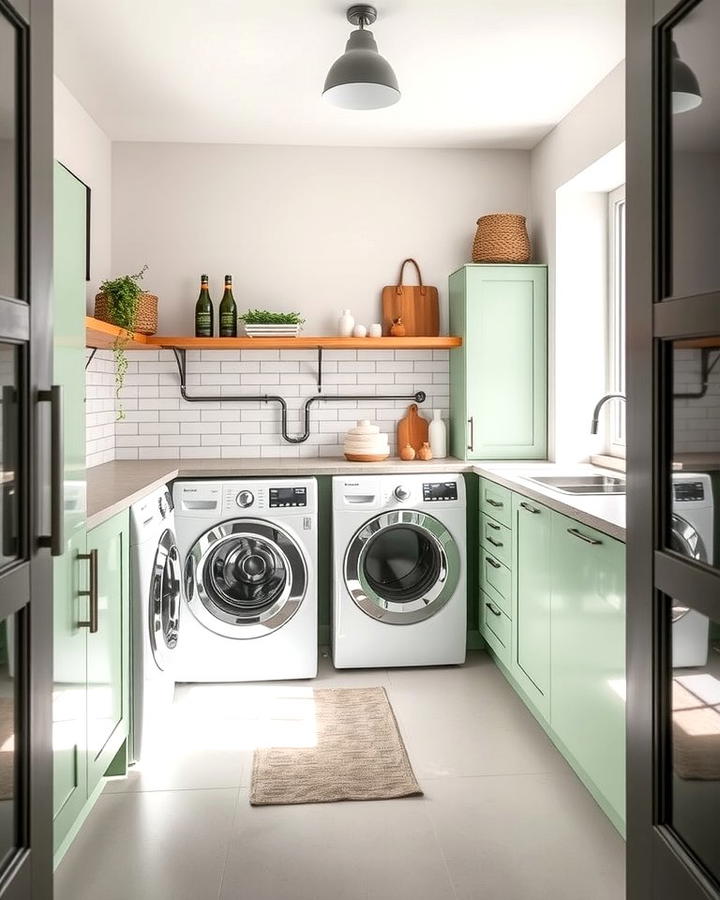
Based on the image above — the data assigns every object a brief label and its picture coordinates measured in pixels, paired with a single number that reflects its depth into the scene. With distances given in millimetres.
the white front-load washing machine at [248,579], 3689
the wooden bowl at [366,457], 4102
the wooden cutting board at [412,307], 4434
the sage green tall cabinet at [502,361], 4164
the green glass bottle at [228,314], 4207
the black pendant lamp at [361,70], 2824
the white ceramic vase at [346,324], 4234
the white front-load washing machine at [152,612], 2789
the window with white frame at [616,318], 3975
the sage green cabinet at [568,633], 2283
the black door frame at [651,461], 1243
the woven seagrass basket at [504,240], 4156
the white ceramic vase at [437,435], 4355
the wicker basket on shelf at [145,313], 3777
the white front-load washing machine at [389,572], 3832
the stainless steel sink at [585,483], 3271
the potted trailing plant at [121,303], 3654
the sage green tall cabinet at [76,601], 2045
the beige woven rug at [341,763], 2656
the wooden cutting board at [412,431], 4453
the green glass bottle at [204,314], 4191
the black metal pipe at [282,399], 4379
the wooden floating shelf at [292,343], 4023
